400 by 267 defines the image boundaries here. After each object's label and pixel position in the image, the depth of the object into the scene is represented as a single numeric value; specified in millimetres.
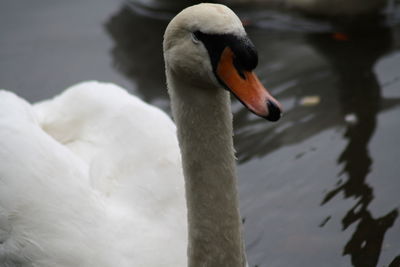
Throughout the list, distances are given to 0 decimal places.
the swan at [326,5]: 15047
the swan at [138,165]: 5953
